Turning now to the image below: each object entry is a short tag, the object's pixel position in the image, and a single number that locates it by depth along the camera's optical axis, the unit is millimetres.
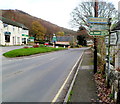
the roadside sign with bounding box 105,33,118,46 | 5108
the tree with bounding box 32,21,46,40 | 65481
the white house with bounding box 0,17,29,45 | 33562
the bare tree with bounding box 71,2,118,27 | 30172
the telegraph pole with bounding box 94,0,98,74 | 7975
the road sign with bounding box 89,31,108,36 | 6791
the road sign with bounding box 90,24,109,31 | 6594
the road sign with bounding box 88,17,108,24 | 6542
